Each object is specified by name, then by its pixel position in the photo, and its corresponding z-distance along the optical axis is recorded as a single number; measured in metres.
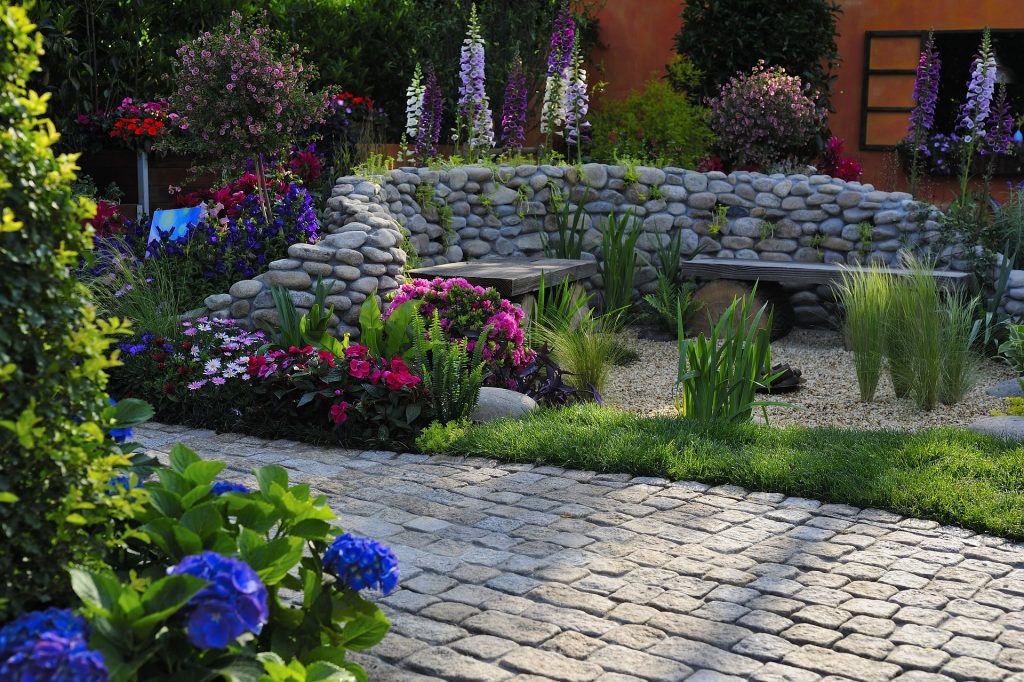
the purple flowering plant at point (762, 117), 9.48
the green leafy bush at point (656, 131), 9.87
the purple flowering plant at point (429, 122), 8.64
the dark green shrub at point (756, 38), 10.52
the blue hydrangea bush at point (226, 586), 2.17
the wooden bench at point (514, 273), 7.10
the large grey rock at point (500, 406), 5.66
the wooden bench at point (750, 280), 8.07
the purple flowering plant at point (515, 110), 9.07
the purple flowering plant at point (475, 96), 9.02
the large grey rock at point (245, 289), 6.50
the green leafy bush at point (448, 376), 5.46
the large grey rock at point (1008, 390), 6.28
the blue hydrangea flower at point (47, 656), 1.93
